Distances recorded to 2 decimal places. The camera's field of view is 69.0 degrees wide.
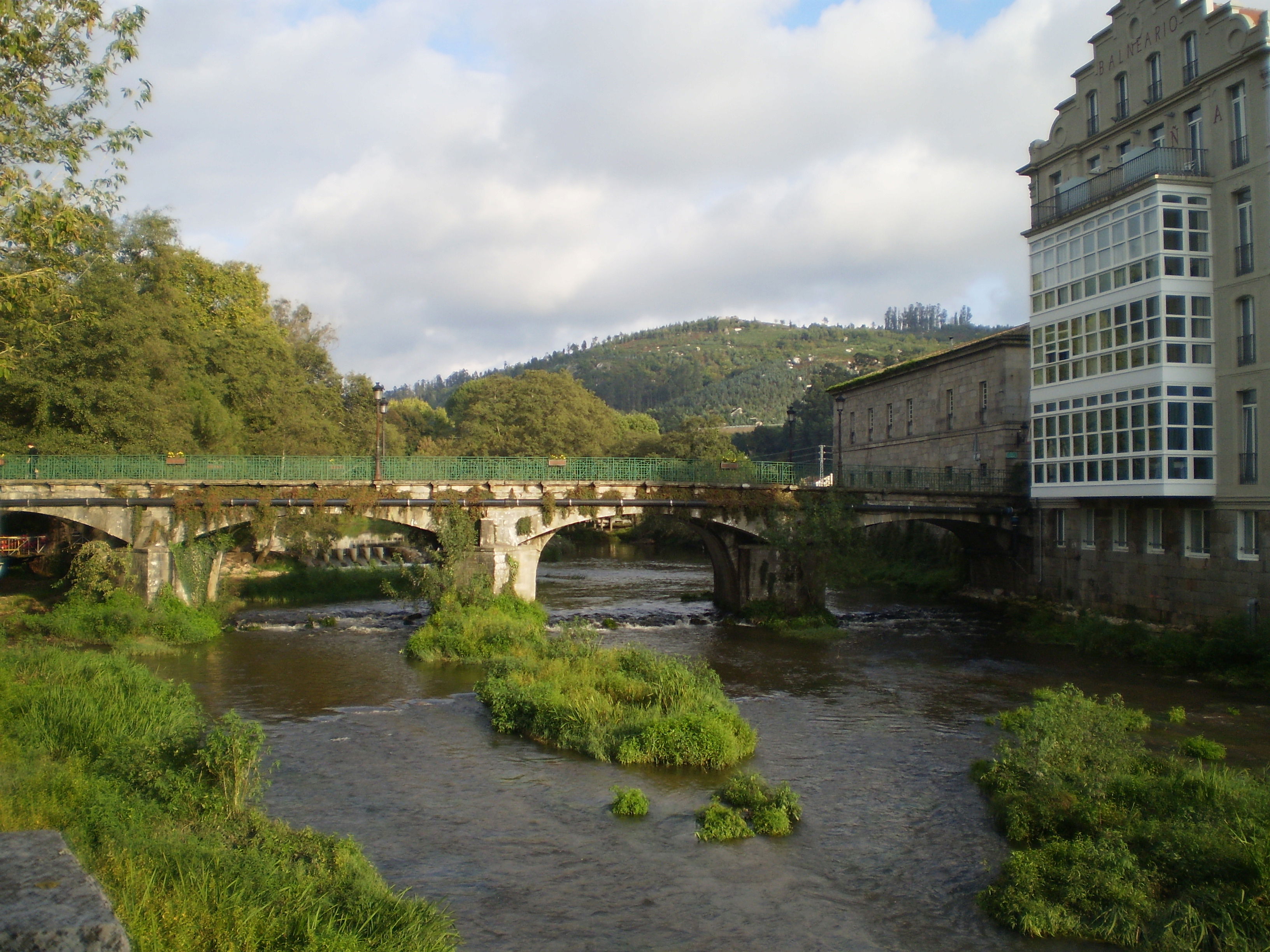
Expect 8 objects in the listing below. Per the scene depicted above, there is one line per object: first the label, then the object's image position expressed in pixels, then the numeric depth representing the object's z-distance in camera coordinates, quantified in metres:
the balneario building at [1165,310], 25.72
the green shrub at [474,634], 26.42
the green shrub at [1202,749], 16.50
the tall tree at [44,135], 14.94
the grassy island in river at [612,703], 16.83
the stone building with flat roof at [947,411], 38.78
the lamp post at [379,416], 29.08
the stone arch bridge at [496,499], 30.92
